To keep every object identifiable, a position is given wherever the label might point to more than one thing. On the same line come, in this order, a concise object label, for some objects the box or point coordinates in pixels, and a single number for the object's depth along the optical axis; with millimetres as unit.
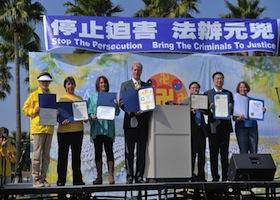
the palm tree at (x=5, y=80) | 25797
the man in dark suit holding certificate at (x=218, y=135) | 6758
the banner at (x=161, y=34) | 9492
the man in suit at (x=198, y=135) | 6742
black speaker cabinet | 6281
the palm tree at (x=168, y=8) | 18297
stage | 5793
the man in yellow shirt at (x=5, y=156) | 6623
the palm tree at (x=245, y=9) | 19516
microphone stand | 8445
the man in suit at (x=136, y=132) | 6289
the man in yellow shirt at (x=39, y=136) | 6086
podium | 6141
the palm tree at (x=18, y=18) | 18984
